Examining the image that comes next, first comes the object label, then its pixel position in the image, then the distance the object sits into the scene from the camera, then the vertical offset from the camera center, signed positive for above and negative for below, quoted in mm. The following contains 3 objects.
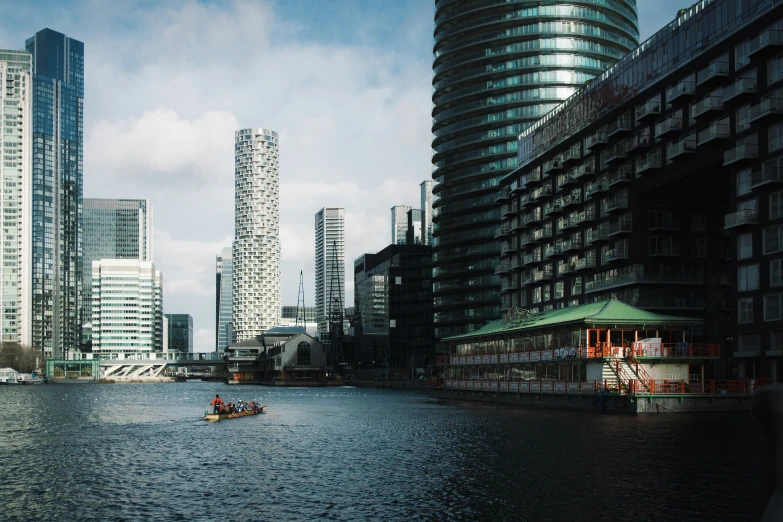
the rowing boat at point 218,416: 90750 -11547
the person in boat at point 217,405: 93750 -10413
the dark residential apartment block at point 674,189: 87938 +17691
